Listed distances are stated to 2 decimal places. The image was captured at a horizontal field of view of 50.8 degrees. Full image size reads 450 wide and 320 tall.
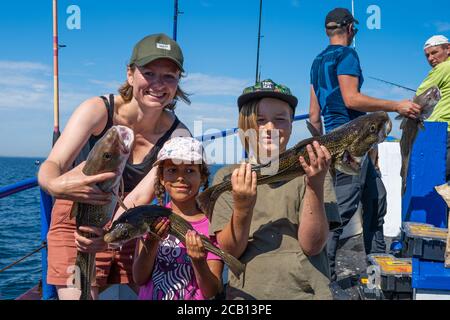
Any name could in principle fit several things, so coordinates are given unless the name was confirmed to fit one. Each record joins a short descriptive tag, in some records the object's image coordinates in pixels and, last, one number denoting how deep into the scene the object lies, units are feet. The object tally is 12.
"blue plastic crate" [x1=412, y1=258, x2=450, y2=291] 11.13
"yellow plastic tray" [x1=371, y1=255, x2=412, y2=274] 13.47
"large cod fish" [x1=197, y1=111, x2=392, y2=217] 9.67
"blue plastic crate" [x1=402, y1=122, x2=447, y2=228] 15.11
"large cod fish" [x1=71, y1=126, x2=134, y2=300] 9.34
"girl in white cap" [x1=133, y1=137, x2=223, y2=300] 10.37
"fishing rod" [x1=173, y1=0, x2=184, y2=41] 24.29
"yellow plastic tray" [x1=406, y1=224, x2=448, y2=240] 12.39
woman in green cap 11.36
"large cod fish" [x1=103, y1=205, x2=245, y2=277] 9.50
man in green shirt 17.99
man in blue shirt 15.38
